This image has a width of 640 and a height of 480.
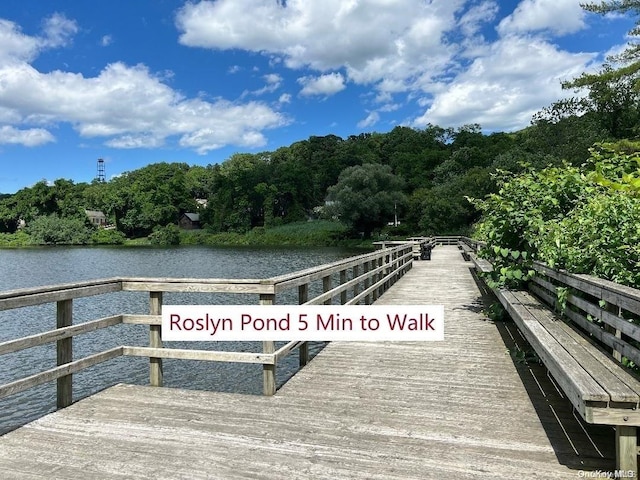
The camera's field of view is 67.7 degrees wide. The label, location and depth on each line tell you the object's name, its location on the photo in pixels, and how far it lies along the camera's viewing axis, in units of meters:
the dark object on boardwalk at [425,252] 18.92
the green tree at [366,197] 52.47
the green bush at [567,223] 3.61
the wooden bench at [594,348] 2.22
